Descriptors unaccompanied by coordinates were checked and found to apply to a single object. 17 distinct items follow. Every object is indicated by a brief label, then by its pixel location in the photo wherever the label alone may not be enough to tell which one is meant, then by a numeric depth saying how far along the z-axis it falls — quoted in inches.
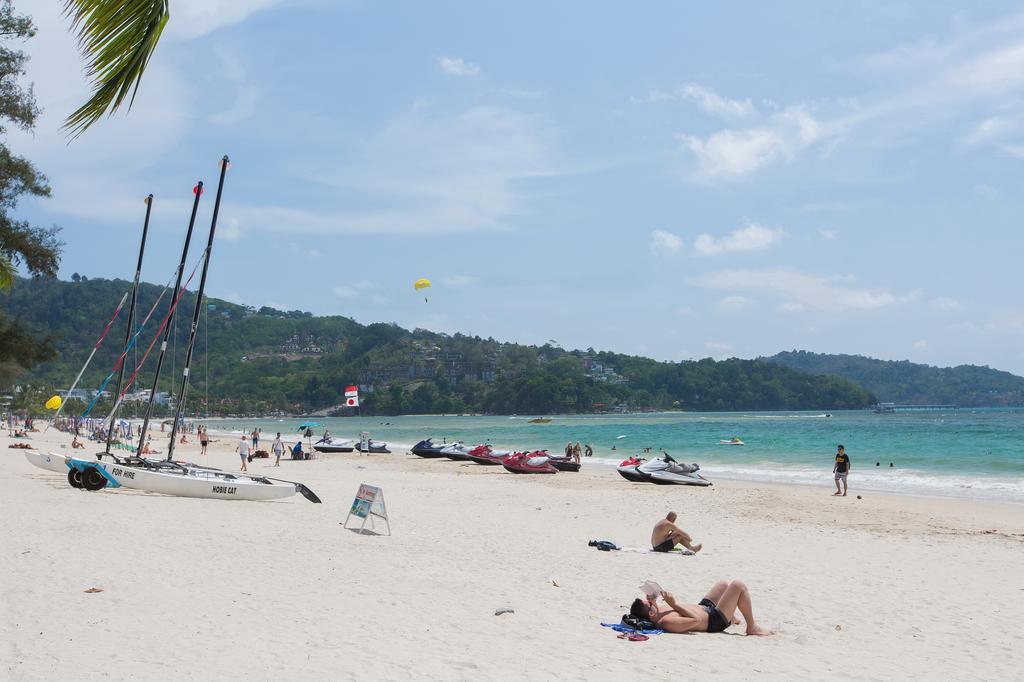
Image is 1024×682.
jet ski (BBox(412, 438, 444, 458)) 1833.2
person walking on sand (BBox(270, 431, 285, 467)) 1455.5
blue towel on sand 321.6
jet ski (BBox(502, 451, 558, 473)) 1369.3
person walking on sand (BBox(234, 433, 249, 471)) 1326.3
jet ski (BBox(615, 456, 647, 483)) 1170.7
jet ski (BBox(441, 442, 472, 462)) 1686.5
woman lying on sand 328.5
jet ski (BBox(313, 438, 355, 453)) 2020.2
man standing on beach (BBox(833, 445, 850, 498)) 1035.3
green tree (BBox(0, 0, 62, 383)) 528.5
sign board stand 550.6
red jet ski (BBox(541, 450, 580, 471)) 1467.8
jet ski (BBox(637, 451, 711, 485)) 1146.0
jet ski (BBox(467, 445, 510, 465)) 1547.7
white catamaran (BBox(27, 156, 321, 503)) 698.8
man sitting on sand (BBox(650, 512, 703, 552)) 518.6
